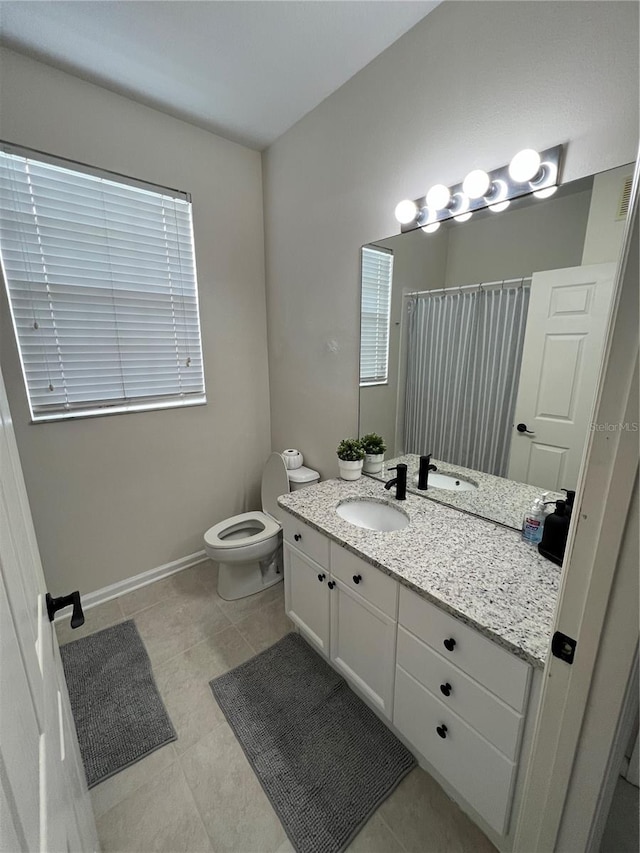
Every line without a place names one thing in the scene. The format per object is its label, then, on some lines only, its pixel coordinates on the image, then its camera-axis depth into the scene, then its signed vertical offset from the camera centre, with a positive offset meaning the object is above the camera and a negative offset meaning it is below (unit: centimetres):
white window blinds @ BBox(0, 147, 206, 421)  164 +35
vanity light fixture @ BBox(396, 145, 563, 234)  113 +59
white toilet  201 -113
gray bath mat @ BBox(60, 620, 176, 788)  134 -152
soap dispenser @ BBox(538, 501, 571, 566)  113 -59
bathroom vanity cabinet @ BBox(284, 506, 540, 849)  93 -103
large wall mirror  112 +7
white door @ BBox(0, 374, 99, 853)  38 -50
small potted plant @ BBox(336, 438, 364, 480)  184 -55
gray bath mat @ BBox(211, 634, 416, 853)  115 -151
